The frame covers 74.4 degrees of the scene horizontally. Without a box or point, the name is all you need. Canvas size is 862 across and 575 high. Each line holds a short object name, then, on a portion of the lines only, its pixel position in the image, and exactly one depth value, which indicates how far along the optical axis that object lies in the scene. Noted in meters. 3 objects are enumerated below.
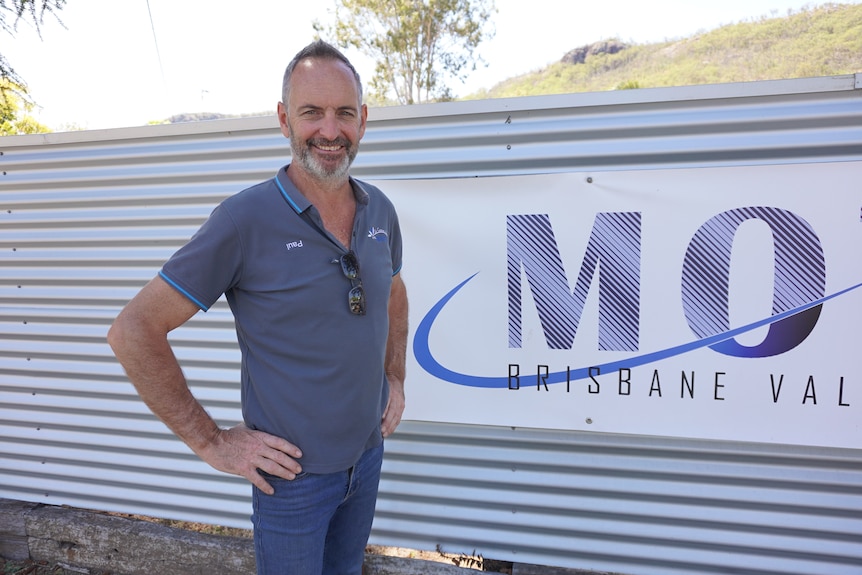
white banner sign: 2.35
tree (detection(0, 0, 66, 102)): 3.81
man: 1.75
